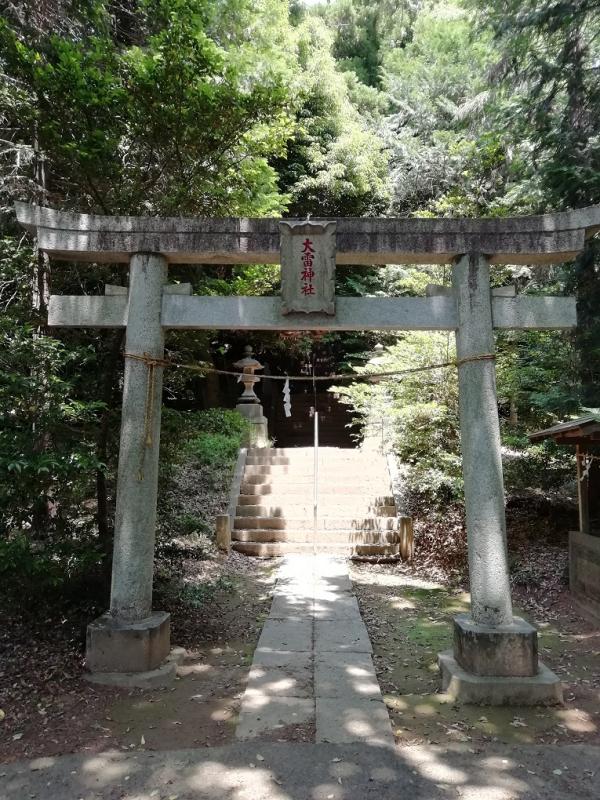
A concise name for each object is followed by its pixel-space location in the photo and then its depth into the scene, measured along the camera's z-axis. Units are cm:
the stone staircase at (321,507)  1013
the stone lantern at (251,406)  1584
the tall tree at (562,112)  871
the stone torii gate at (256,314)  479
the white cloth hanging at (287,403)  1396
